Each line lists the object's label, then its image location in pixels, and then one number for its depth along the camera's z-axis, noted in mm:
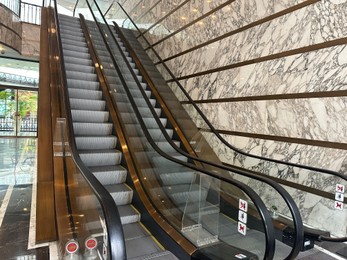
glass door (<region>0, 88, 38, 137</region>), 13117
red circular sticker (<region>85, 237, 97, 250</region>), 1426
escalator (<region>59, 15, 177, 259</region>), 2771
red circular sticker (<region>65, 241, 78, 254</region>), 1762
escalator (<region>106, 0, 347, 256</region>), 2689
